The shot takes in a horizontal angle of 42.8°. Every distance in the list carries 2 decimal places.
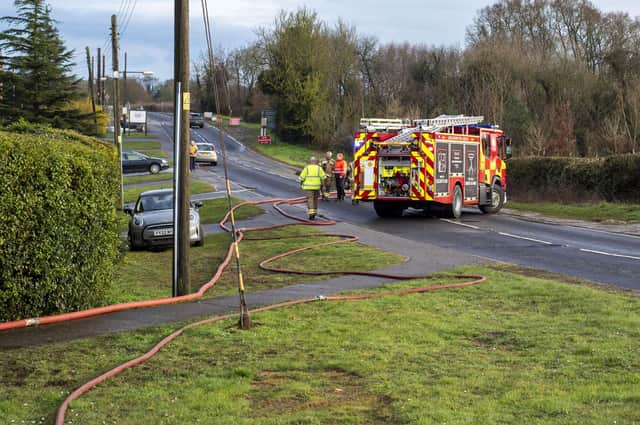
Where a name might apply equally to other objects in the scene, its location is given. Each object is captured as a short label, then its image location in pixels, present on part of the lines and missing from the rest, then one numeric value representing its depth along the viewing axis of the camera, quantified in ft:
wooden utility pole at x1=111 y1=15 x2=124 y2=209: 112.63
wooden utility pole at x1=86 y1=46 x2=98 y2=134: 223.02
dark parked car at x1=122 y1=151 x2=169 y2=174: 170.50
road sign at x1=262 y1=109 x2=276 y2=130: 256.52
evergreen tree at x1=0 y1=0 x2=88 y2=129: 143.64
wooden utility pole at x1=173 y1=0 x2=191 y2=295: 38.42
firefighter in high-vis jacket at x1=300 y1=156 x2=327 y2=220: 76.69
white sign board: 288.30
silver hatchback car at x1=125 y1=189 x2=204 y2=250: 63.41
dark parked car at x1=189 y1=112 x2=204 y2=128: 308.50
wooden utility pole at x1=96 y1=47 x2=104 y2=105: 246.88
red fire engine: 79.00
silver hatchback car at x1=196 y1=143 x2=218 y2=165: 177.47
